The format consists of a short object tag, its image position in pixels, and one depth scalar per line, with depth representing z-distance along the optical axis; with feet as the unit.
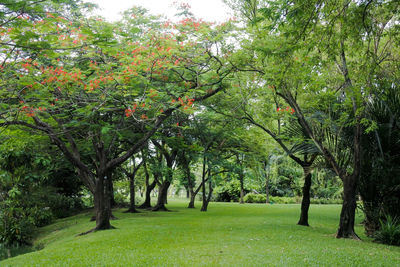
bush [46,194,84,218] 58.65
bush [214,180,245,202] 109.50
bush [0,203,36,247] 39.81
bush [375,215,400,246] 26.72
